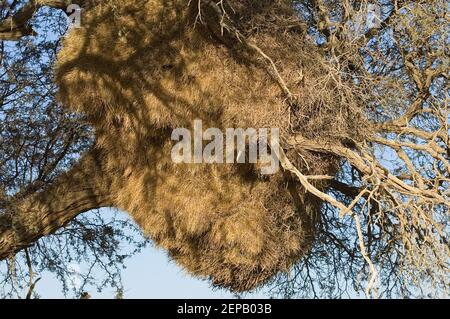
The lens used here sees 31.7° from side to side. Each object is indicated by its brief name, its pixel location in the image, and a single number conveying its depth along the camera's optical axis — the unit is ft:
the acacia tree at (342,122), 24.77
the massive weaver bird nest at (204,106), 25.20
